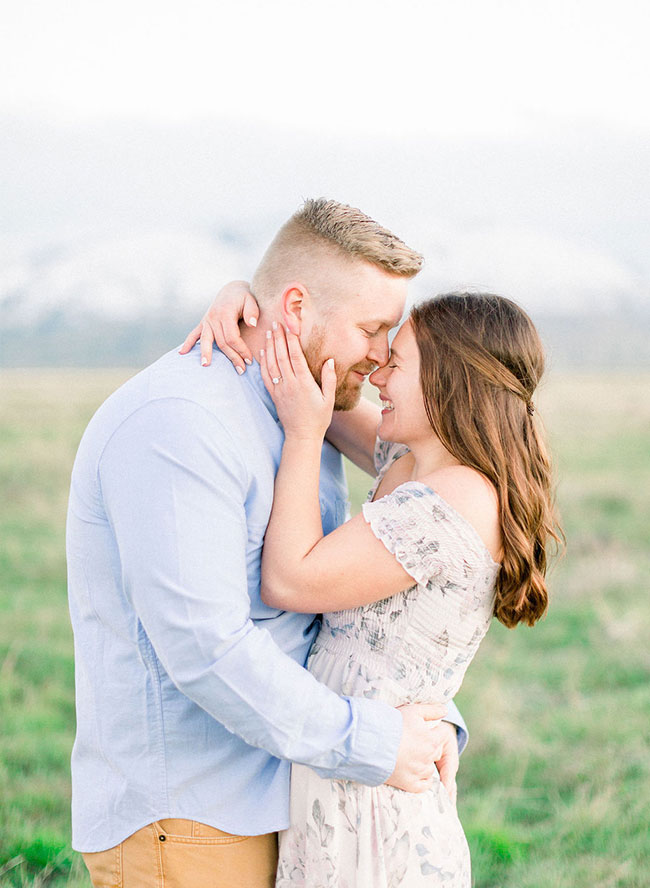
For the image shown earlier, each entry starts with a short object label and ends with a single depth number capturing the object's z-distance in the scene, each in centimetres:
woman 225
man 200
